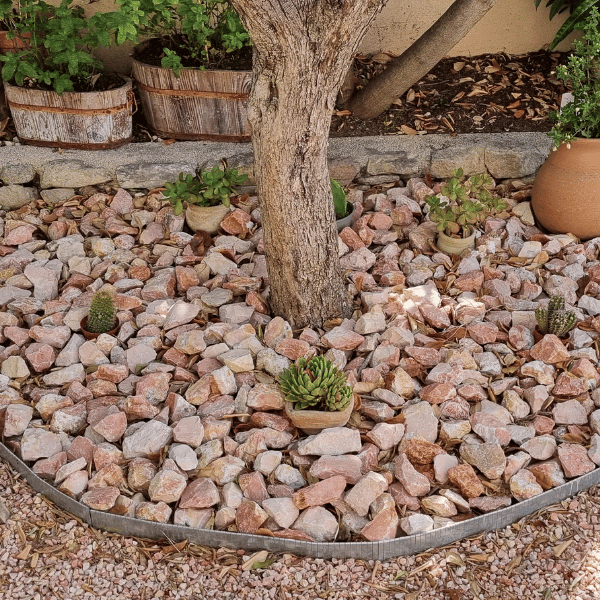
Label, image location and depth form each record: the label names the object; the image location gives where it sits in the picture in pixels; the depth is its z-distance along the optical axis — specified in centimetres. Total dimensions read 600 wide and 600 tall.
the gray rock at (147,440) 267
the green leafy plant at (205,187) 359
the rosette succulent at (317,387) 260
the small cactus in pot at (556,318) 303
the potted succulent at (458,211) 353
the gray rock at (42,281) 349
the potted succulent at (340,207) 371
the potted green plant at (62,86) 387
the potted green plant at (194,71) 392
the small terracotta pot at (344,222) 377
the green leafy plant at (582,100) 339
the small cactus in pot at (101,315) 315
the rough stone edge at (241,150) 412
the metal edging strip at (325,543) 241
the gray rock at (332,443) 263
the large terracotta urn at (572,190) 358
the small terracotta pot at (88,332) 317
